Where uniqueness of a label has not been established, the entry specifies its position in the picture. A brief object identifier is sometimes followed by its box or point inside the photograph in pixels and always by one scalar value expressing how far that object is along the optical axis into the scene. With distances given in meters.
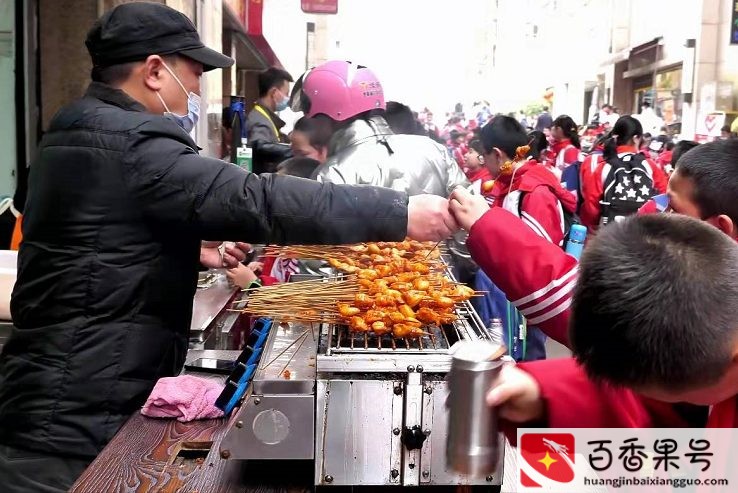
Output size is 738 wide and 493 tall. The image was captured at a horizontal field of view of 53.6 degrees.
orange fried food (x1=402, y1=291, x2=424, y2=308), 2.59
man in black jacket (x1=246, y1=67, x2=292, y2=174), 8.55
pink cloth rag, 2.53
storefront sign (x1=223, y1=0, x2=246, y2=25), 10.93
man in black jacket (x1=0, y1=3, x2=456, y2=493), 2.19
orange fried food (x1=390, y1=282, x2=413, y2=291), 2.74
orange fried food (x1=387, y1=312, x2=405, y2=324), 2.47
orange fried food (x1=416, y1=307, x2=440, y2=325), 2.53
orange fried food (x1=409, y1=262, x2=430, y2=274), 3.08
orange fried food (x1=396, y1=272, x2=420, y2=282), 2.88
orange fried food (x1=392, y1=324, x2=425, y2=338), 2.42
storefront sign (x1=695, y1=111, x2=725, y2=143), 14.16
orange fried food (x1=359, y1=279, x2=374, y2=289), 2.80
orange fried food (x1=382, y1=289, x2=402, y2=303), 2.62
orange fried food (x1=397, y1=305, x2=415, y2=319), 2.51
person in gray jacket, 4.14
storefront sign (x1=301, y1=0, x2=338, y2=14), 18.19
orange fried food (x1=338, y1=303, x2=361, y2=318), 2.52
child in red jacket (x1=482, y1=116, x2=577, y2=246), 4.80
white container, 3.70
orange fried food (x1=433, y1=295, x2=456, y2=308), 2.59
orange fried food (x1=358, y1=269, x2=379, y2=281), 2.91
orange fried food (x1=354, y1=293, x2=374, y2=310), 2.59
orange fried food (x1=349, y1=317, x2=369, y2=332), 2.46
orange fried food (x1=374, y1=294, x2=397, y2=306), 2.56
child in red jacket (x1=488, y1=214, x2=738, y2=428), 1.22
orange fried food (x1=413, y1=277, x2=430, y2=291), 2.75
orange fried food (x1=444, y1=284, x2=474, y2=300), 2.71
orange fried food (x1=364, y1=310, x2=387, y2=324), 2.48
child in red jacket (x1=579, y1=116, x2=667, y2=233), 8.18
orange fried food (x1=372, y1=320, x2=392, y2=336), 2.45
